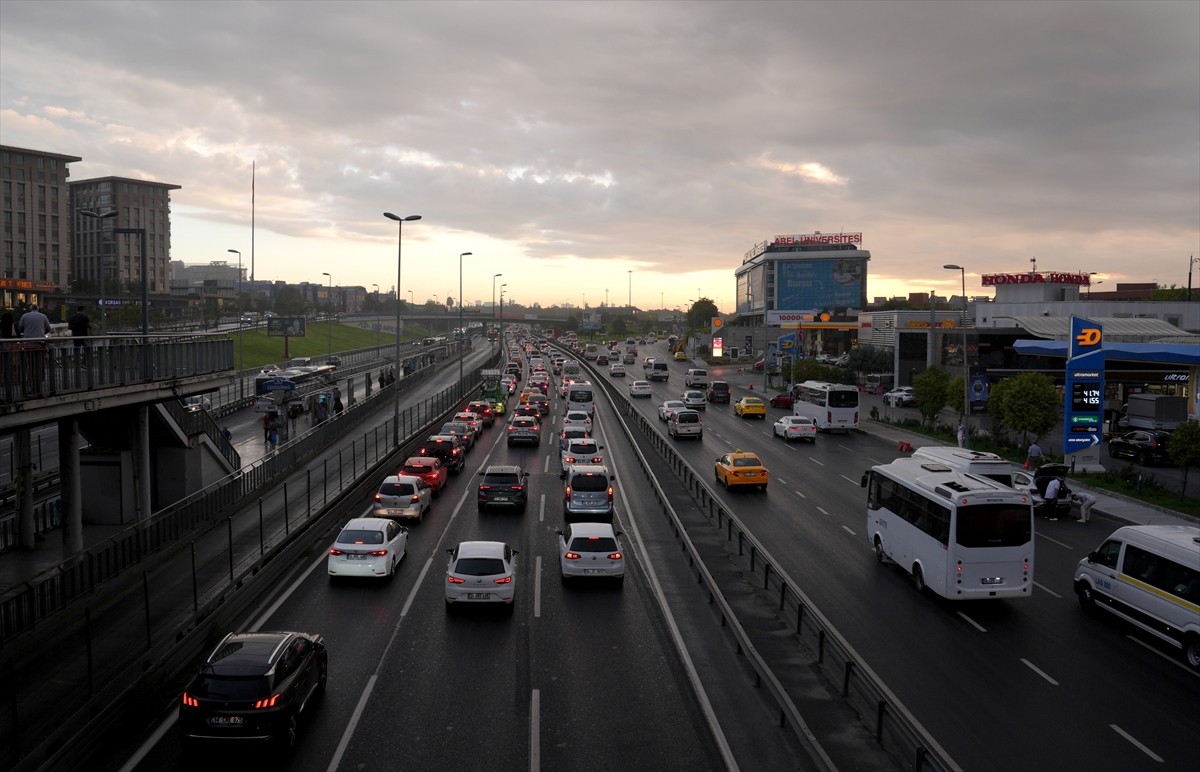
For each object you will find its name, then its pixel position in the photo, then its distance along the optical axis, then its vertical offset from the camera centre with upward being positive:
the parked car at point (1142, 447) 39.25 -4.84
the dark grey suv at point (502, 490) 26.78 -4.92
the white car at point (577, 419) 44.29 -4.46
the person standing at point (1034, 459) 34.06 -4.68
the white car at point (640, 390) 70.50 -4.35
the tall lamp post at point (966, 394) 41.78 -2.63
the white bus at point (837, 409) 50.38 -4.08
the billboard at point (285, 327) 85.69 +0.69
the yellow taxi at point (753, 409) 58.50 -4.82
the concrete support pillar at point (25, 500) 20.94 -4.30
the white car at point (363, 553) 18.92 -4.93
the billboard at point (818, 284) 168.00 +11.16
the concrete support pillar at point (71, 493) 18.95 -3.73
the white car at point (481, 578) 16.67 -4.81
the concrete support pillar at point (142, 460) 22.88 -3.51
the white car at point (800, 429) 45.66 -4.82
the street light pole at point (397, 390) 38.16 -2.71
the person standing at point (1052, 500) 27.27 -5.06
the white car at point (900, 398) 66.00 -4.47
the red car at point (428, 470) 29.75 -4.82
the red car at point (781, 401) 65.50 -4.80
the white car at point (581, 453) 32.72 -4.55
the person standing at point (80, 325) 19.34 +0.13
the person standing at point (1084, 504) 26.78 -5.11
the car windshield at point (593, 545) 18.75 -4.62
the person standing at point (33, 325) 16.56 +0.09
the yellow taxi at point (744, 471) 30.61 -4.81
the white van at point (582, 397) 56.96 -4.17
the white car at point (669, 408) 50.07 -4.31
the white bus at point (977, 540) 17.00 -4.04
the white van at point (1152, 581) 14.75 -4.50
